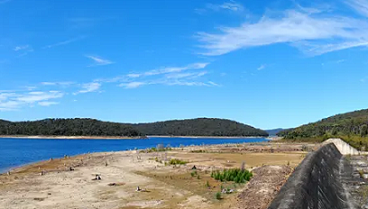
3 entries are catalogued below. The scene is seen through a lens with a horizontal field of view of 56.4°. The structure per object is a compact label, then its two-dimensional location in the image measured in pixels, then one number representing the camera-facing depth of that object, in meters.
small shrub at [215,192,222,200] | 17.64
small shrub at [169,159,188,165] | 36.47
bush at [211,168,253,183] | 23.16
